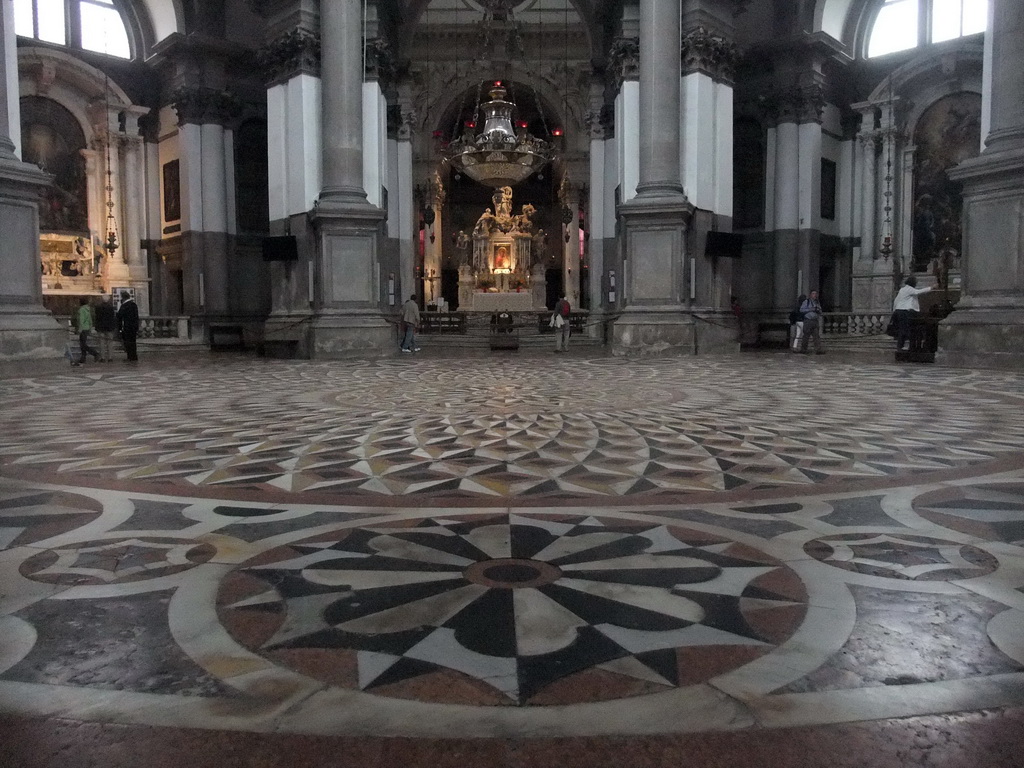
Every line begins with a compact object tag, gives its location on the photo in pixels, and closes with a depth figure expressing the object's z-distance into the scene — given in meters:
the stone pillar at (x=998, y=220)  11.45
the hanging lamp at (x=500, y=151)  18.94
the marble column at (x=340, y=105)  16.03
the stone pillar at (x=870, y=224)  23.22
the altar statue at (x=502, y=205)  33.62
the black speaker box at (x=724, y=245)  16.97
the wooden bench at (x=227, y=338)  22.36
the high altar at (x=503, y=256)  33.59
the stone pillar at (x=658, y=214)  15.90
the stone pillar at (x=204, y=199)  22.33
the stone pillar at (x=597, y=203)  22.58
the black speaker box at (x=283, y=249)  17.02
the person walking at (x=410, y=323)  18.64
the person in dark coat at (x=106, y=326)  15.84
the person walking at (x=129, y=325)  15.78
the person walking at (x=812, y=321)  17.06
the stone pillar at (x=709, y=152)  16.86
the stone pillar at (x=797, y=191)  21.97
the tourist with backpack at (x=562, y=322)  19.02
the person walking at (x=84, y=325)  14.51
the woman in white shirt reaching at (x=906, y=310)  14.06
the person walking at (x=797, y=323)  17.59
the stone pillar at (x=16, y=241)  11.21
